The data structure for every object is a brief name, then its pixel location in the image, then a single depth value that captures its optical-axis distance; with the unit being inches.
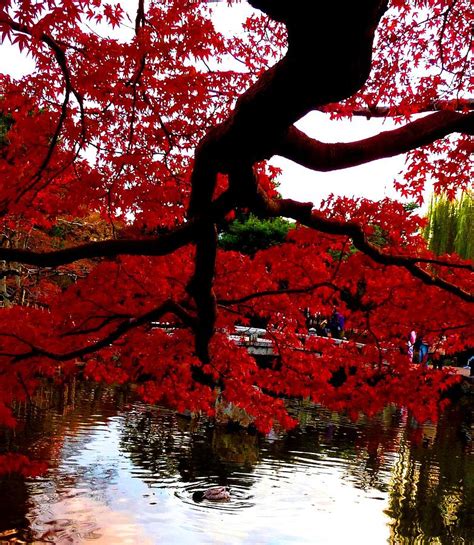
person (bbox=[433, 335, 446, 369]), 1067.3
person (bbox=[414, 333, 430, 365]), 1079.7
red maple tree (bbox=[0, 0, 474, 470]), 164.4
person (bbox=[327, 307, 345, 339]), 1164.5
